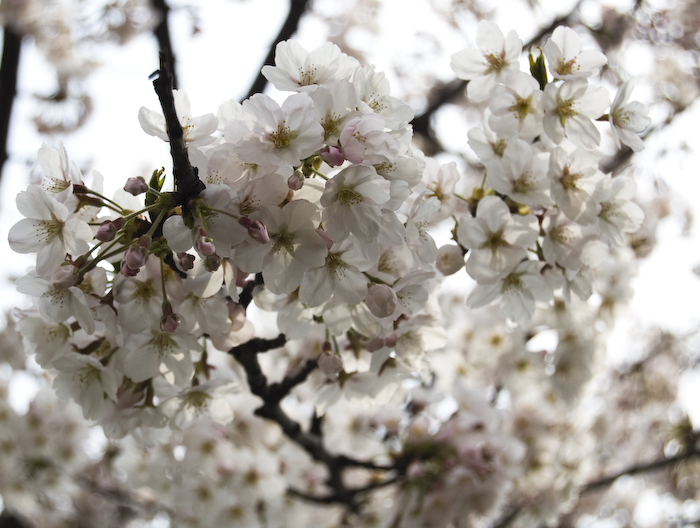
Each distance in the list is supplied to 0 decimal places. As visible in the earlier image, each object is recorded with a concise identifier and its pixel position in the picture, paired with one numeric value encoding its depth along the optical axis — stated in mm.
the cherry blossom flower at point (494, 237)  658
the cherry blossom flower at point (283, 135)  605
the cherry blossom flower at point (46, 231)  616
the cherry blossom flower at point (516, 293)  676
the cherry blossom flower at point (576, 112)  659
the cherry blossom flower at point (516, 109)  658
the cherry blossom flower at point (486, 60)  689
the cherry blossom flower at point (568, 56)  663
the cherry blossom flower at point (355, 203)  606
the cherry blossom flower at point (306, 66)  640
